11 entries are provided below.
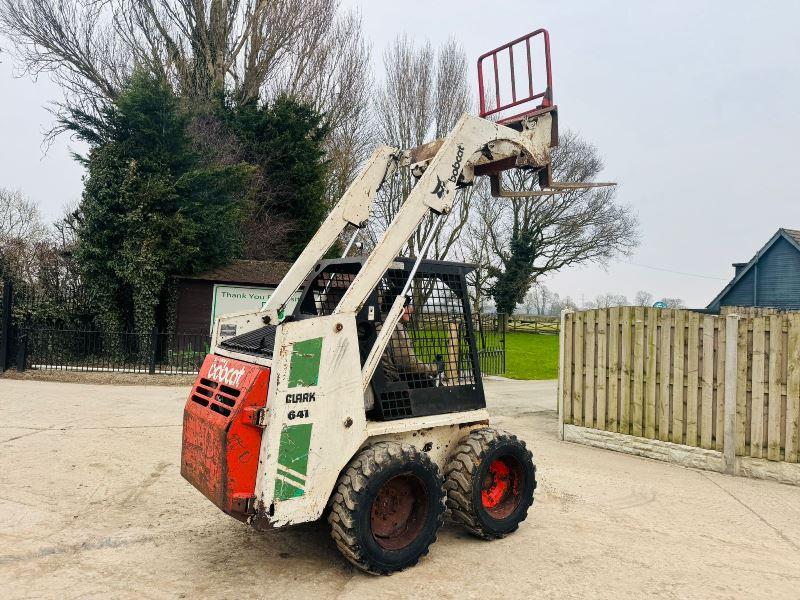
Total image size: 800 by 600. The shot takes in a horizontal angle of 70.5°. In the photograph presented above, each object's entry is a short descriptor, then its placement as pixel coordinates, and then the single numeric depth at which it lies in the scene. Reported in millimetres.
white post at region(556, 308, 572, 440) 8734
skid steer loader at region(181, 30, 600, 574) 3580
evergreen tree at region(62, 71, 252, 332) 16188
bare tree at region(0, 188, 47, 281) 17359
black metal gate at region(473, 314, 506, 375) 17966
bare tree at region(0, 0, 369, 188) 20078
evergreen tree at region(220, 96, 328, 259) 22375
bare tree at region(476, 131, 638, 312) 34531
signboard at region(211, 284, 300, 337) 17109
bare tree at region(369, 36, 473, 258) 27828
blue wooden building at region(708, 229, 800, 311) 24000
